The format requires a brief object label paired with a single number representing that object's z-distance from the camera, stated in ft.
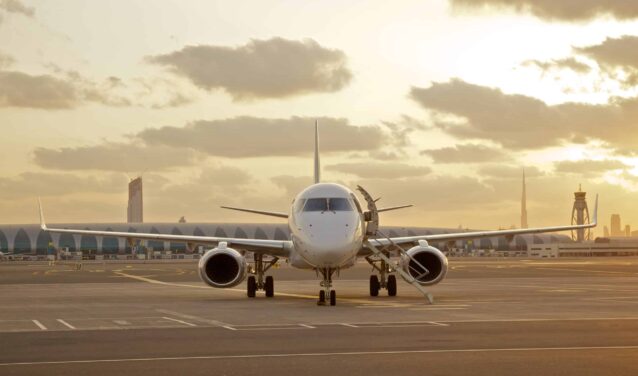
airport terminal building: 649.93
